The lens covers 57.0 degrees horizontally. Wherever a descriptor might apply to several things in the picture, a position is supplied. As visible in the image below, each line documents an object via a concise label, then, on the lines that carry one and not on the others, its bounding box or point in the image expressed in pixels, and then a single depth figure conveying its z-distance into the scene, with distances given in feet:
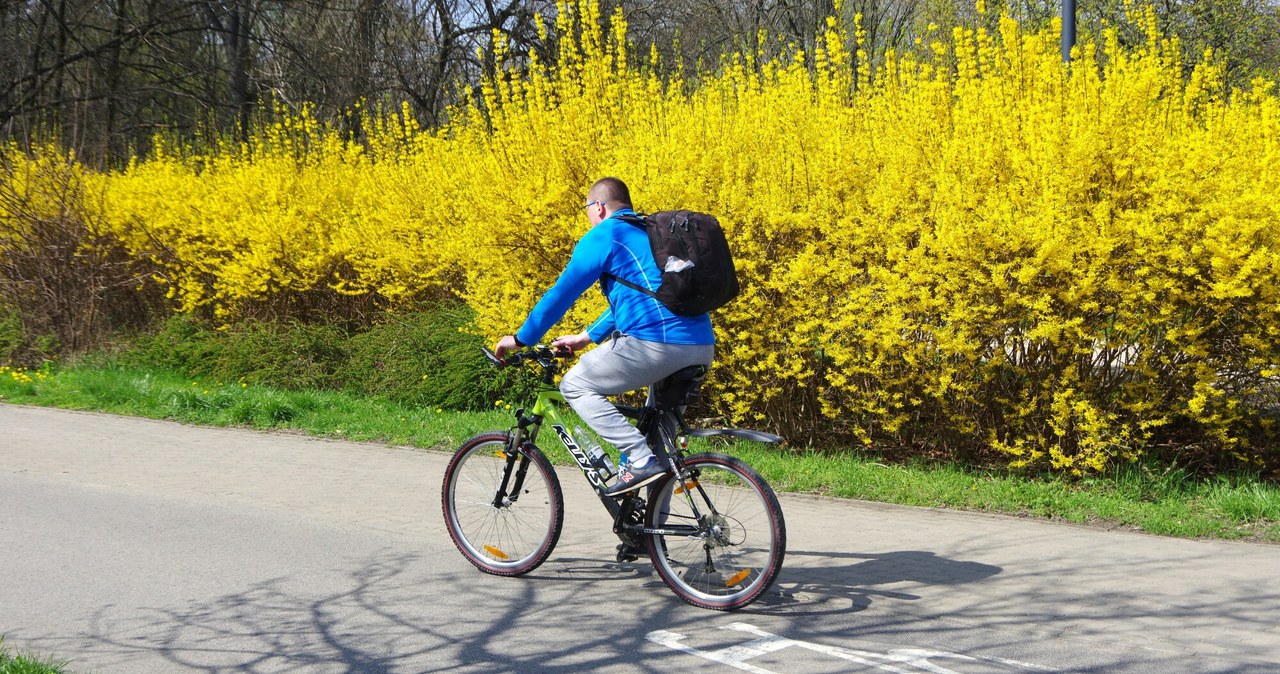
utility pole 30.89
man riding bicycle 16.35
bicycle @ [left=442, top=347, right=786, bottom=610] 15.98
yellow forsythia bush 22.80
